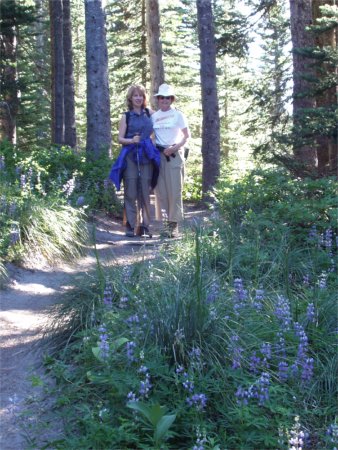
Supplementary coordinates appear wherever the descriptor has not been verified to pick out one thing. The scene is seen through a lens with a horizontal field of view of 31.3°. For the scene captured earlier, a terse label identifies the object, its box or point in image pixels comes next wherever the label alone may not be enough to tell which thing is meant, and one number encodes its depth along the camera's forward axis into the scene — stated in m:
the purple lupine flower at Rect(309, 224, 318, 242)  6.49
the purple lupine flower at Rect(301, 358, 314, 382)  3.56
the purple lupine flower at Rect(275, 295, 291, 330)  4.06
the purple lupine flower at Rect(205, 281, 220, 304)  4.29
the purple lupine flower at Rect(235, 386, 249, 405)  3.29
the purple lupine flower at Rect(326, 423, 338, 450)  3.14
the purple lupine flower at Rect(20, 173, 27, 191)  7.74
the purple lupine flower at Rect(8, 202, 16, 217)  6.93
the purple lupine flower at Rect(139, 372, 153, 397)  3.27
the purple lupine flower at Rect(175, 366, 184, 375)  3.47
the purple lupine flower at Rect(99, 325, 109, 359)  3.52
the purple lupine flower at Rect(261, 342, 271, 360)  3.65
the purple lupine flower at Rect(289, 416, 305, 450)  2.95
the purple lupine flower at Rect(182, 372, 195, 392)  3.36
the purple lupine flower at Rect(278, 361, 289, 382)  3.61
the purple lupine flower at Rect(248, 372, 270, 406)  3.31
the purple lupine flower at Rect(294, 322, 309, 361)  3.68
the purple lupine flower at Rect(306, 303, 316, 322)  4.16
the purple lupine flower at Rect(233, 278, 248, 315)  4.27
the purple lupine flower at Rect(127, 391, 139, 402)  3.20
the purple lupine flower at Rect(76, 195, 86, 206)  8.45
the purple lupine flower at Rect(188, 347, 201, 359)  3.64
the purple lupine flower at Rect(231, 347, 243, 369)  3.64
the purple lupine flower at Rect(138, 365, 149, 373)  3.37
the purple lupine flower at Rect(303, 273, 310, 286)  5.17
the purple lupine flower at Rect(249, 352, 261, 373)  3.63
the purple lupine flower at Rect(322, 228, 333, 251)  5.85
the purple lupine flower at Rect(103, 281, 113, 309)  4.43
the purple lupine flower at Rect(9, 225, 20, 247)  6.48
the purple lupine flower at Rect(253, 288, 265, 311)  4.34
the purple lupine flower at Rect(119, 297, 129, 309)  4.27
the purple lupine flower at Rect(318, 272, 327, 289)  4.80
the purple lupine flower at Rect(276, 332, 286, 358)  3.86
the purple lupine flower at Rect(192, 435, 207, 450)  2.95
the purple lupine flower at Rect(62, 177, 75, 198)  8.12
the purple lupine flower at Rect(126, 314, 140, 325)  4.00
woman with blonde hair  8.59
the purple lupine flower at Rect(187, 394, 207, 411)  3.26
